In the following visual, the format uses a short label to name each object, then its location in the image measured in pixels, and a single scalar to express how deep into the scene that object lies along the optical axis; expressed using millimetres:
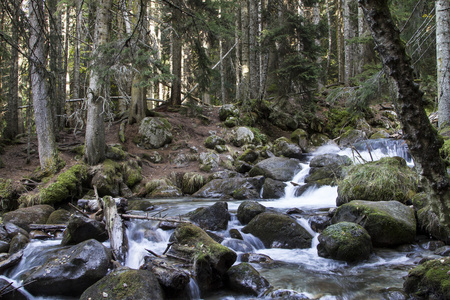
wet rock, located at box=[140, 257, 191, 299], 4254
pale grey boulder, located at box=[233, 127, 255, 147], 15891
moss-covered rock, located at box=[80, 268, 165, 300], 3803
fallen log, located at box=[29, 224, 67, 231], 6797
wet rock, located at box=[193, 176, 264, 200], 11031
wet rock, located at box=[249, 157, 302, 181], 12188
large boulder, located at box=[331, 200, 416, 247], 6141
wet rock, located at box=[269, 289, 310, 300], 4381
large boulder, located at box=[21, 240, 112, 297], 4461
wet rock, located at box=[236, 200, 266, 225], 7523
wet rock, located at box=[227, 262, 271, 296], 4637
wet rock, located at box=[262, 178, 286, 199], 10758
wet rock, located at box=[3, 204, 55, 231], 7199
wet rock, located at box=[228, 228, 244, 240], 6679
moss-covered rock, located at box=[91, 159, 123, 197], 10461
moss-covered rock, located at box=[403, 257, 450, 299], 3750
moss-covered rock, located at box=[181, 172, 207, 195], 12445
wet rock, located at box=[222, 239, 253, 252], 6273
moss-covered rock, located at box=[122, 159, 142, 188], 11758
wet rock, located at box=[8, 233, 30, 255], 5708
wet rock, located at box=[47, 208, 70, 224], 7629
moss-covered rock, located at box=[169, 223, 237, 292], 4701
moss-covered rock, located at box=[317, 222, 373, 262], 5625
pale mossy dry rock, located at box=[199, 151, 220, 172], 13497
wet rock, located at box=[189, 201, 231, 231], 7156
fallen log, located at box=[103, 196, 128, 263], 5397
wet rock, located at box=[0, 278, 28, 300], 4320
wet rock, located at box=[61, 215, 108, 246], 5965
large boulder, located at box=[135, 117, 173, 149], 14773
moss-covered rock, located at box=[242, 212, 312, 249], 6488
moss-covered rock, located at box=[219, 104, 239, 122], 17766
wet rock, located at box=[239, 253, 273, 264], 5820
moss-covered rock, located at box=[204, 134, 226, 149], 15117
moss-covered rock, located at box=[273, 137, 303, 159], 15011
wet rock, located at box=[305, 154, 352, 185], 10273
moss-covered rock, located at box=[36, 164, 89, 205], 9211
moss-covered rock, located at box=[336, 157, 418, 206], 7742
